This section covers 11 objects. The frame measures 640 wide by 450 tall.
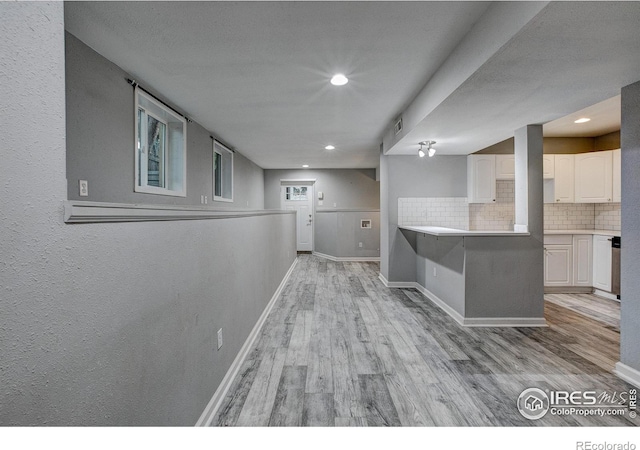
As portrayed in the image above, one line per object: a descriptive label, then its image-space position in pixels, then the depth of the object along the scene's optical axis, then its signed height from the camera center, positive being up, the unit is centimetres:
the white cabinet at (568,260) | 457 -56
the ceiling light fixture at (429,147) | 418 +100
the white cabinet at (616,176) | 440 +63
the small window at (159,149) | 321 +85
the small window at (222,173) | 553 +91
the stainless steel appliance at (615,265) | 412 -57
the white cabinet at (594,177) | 454 +64
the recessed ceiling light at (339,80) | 271 +123
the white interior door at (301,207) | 921 +41
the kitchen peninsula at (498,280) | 345 -64
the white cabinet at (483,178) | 496 +67
